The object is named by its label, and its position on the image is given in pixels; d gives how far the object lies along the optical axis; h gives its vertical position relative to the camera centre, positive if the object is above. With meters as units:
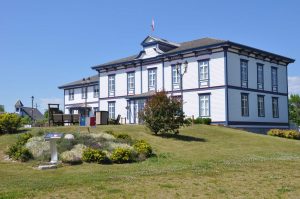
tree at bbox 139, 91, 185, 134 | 27.58 +0.37
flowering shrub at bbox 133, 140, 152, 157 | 19.91 -1.45
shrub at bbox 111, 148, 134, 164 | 18.44 -1.68
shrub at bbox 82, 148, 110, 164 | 18.09 -1.64
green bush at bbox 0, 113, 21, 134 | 26.89 -0.16
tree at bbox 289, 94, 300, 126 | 83.31 +2.34
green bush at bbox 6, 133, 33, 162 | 18.66 -1.55
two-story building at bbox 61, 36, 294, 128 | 39.03 +4.18
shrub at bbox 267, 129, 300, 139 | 36.12 -1.31
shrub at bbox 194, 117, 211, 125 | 38.28 -0.17
